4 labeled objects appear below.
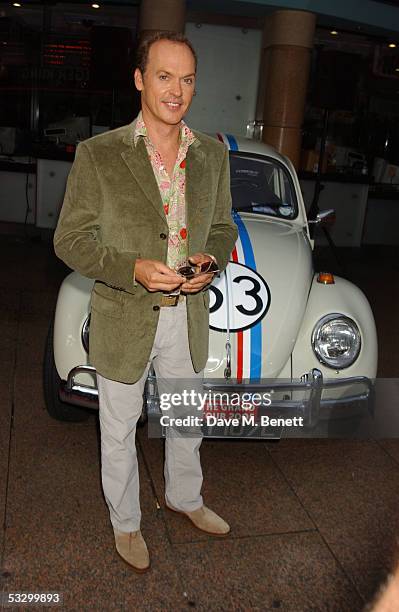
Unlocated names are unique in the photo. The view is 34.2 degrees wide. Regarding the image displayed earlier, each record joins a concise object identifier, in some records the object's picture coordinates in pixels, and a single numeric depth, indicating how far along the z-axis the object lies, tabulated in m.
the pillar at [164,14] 8.78
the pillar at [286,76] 9.07
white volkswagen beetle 3.09
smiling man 2.17
